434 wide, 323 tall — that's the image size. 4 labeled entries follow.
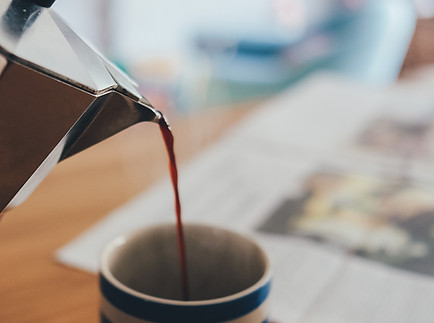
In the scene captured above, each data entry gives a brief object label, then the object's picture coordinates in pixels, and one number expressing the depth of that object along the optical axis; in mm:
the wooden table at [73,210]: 353
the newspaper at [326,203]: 358
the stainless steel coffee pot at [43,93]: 194
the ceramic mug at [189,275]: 241
